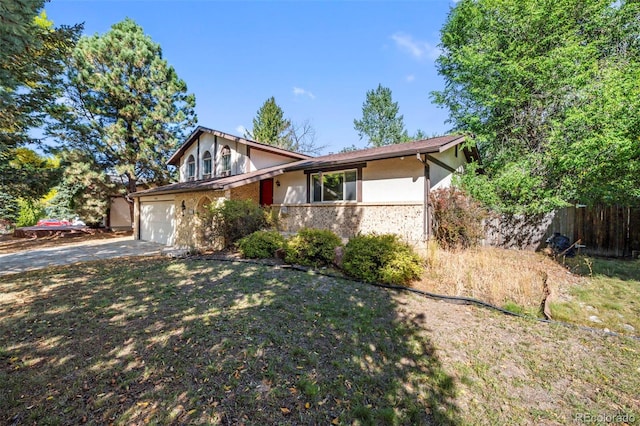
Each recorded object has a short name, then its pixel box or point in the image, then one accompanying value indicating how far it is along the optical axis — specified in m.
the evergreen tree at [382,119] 30.59
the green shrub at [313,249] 7.88
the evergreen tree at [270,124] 29.91
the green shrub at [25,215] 24.47
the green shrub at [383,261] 6.41
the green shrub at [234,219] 10.37
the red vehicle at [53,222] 22.93
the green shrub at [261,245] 8.77
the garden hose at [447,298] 4.47
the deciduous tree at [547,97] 9.42
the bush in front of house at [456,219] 9.44
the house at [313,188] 10.36
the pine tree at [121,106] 17.47
